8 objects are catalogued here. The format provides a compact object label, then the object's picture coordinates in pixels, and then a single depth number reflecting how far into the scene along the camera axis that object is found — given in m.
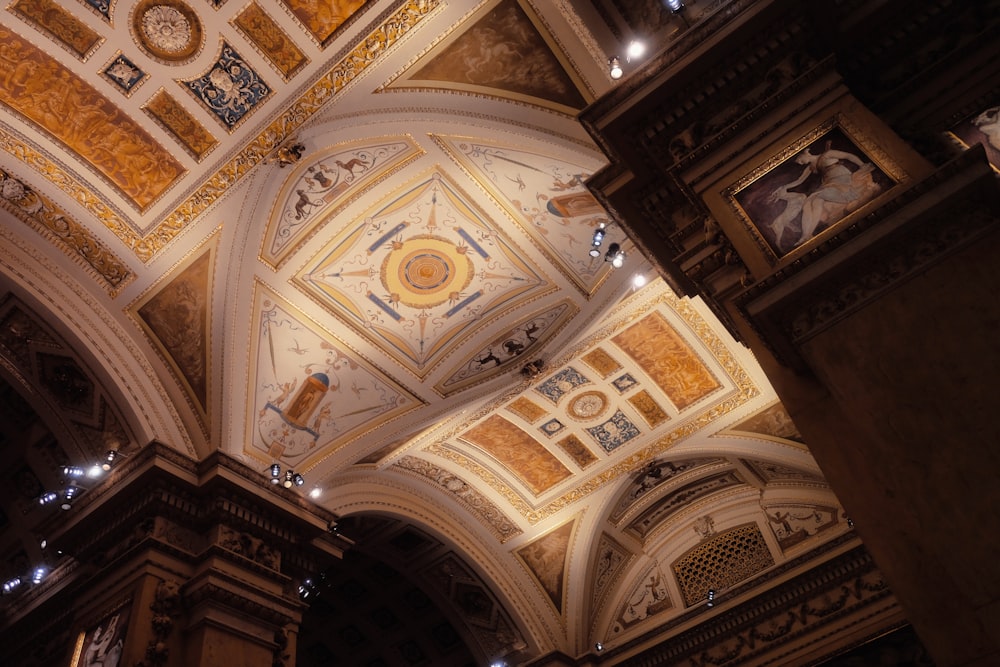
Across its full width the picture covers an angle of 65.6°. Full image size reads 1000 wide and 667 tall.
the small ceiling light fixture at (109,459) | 8.48
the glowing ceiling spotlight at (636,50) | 5.44
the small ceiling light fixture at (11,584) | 9.34
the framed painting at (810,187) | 3.91
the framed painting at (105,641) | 6.93
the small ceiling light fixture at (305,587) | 8.97
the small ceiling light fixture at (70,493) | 8.60
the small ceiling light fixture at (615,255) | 8.53
